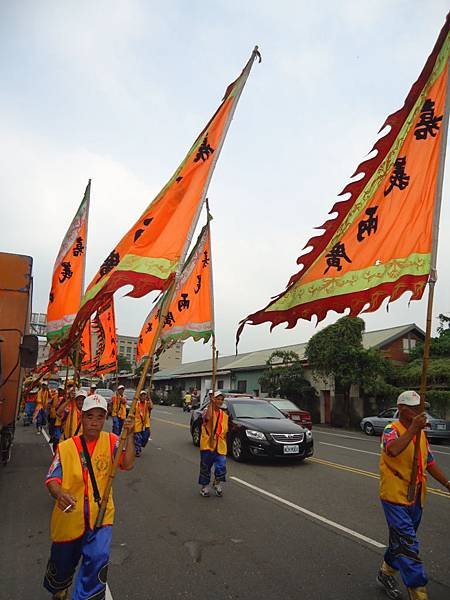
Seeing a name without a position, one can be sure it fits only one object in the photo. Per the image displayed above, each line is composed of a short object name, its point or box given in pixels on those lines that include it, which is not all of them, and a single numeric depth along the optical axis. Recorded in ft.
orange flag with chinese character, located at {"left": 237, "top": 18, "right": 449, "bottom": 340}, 13.02
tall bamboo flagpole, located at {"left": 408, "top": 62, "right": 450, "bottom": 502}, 11.13
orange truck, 23.67
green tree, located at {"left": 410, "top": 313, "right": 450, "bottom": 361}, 90.38
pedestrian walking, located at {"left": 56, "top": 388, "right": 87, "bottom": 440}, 23.72
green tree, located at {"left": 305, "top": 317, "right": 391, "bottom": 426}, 79.71
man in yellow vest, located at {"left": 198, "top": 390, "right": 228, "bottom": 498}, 24.21
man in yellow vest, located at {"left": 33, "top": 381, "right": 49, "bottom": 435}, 45.82
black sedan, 33.27
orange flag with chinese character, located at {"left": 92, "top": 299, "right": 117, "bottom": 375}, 38.70
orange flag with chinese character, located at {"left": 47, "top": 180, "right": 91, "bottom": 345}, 27.66
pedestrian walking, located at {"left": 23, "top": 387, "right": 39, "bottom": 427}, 62.13
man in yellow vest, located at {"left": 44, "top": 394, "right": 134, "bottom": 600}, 9.89
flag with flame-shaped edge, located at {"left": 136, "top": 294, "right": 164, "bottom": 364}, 30.43
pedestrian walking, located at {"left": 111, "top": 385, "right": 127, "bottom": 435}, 41.52
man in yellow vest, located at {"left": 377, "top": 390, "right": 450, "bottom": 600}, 11.49
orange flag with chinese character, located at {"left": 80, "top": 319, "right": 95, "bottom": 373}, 37.27
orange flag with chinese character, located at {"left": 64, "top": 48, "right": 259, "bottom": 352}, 15.23
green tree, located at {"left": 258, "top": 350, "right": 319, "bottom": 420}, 96.12
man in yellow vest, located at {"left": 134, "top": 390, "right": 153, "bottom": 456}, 36.52
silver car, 61.72
